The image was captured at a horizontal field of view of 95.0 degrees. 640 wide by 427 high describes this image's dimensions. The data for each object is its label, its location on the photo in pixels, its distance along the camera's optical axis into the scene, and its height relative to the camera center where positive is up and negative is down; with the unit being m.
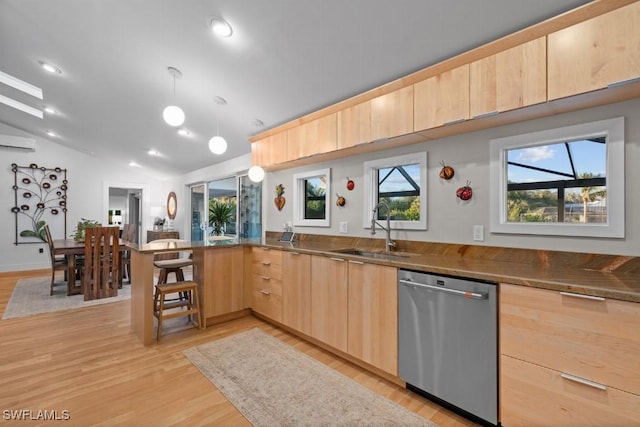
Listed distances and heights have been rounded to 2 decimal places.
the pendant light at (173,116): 2.87 +0.96
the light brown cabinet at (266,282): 3.09 -0.77
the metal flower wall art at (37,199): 6.32 +0.31
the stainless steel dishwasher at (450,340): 1.60 -0.77
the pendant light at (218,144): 3.34 +0.80
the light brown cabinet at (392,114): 2.36 +0.84
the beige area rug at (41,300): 3.77 -1.26
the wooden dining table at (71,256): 4.38 -0.66
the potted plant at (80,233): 4.90 -0.34
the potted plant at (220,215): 5.86 -0.04
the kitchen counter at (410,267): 1.48 -0.34
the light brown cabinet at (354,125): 2.67 +0.84
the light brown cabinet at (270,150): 3.64 +0.83
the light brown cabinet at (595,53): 1.45 +0.84
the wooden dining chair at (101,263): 4.31 -0.75
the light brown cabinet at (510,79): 1.72 +0.84
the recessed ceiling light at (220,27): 2.32 +1.51
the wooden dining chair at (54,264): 4.50 -0.83
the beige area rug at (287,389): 1.76 -1.23
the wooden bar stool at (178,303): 2.86 -0.96
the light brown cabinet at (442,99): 2.05 +0.84
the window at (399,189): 2.61 +0.23
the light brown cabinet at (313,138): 3.00 +0.83
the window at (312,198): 3.50 +0.20
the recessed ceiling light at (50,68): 3.67 +1.86
